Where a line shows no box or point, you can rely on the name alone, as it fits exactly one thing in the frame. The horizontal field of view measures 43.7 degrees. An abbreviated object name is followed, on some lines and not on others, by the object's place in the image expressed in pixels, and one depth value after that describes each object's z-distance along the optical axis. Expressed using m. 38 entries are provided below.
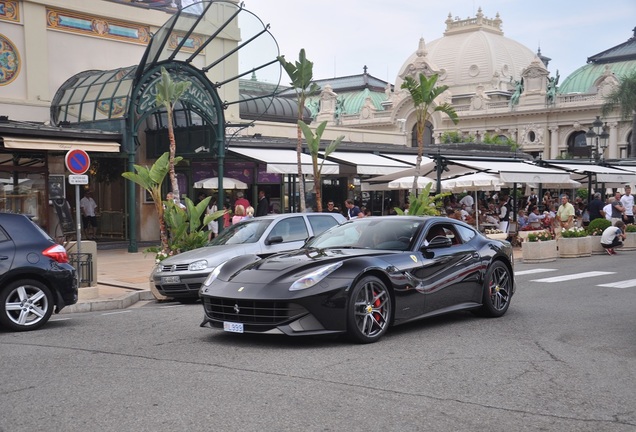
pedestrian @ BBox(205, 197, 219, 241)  22.89
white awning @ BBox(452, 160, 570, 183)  24.61
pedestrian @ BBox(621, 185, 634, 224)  25.96
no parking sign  13.81
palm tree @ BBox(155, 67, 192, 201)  19.22
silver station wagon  12.73
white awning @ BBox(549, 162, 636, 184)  30.83
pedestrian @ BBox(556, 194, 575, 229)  23.78
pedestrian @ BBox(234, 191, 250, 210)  21.44
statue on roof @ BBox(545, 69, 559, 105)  91.81
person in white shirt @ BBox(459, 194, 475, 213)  29.19
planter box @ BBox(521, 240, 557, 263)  20.56
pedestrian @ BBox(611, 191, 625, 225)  24.77
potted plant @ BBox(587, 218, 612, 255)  22.86
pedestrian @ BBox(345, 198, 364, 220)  22.88
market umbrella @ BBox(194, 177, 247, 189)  25.22
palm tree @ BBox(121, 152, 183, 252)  16.25
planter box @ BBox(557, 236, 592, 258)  21.66
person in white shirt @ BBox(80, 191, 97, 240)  24.97
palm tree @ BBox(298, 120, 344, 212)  23.97
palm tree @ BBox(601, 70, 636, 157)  53.31
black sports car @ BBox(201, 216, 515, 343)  7.90
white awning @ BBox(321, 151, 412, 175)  27.34
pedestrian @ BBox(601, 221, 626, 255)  22.34
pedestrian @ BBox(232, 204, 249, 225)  17.67
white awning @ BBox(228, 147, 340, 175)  24.41
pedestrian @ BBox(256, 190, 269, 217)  23.50
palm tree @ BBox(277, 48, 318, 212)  25.83
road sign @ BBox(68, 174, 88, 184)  13.57
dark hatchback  9.55
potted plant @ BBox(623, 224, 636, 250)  23.67
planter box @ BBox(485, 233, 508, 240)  22.50
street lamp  38.09
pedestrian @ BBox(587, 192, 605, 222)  24.48
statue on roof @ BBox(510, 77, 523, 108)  95.28
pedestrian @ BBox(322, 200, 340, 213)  23.54
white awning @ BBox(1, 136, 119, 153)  19.11
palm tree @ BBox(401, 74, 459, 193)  25.44
